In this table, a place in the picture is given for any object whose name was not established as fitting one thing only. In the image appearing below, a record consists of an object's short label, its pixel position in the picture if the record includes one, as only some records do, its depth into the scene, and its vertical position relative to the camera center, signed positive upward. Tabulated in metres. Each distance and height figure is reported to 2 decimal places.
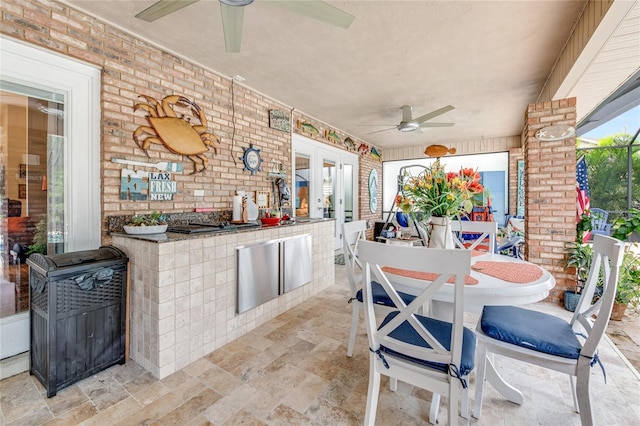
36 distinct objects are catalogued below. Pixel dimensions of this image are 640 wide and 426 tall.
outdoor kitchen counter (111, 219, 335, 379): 1.86 -0.65
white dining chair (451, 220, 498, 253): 2.61 -0.18
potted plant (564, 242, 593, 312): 2.94 -0.58
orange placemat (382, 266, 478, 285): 1.47 -0.37
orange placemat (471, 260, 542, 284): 1.53 -0.36
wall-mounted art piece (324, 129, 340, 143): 5.26 +1.40
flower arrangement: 1.85 +0.12
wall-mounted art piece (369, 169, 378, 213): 7.06 +0.48
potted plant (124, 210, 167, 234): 2.07 -0.14
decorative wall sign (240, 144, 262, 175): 3.43 +0.61
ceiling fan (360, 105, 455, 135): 4.14 +1.30
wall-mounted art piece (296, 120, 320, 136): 4.50 +1.34
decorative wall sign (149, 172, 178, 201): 2.50 +0.19
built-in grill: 2.22 -0.18
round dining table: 1.36 -0.39
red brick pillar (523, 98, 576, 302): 3.11 +0.20
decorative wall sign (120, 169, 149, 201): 2.31 +0.19
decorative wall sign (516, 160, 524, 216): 6.05 +0.40
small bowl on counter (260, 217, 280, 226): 2.88 -0.14
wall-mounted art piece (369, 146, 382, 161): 7.16 +1.45
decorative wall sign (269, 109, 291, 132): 3.88 +1.26
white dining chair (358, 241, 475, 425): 1.09 -0.61
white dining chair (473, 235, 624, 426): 1.22 -0.61
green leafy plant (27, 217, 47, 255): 2.06 -0.25
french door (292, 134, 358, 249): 4.78 +0.52
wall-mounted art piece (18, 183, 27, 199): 2.00 +0.11
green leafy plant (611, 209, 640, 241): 2.78 -0.15
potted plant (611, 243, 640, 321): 2.67 -0.75
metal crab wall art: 2.47 +0.73
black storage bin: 1.65 -0.68
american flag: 3.31 +0.26
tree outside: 5.79 +0.83
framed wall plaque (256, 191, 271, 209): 3.64 +0.12
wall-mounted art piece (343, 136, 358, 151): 5.96 +1.41
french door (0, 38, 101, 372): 1.94 +0.29
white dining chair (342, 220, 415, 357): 1.91 -0.62
